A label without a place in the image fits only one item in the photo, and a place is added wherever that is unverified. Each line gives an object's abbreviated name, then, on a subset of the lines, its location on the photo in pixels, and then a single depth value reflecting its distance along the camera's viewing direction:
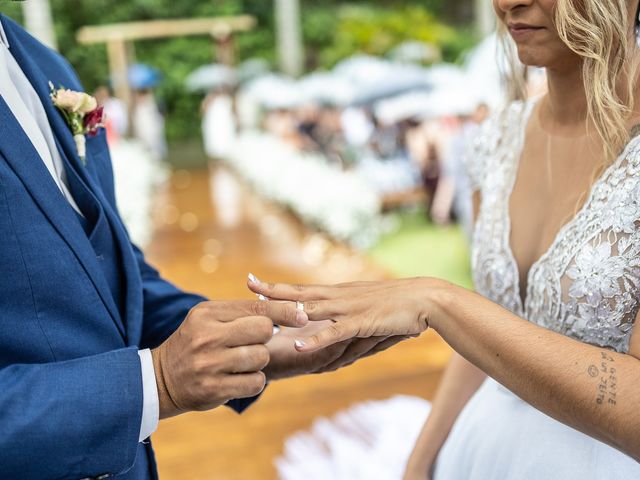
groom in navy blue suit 1.27
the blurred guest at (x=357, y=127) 12.77
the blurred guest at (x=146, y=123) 18.06
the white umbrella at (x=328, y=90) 14.19
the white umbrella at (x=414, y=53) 19.64
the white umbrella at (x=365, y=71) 13.15
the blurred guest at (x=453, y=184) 7.66
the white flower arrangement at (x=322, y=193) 8.81
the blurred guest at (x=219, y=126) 19.06
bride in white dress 1.40
